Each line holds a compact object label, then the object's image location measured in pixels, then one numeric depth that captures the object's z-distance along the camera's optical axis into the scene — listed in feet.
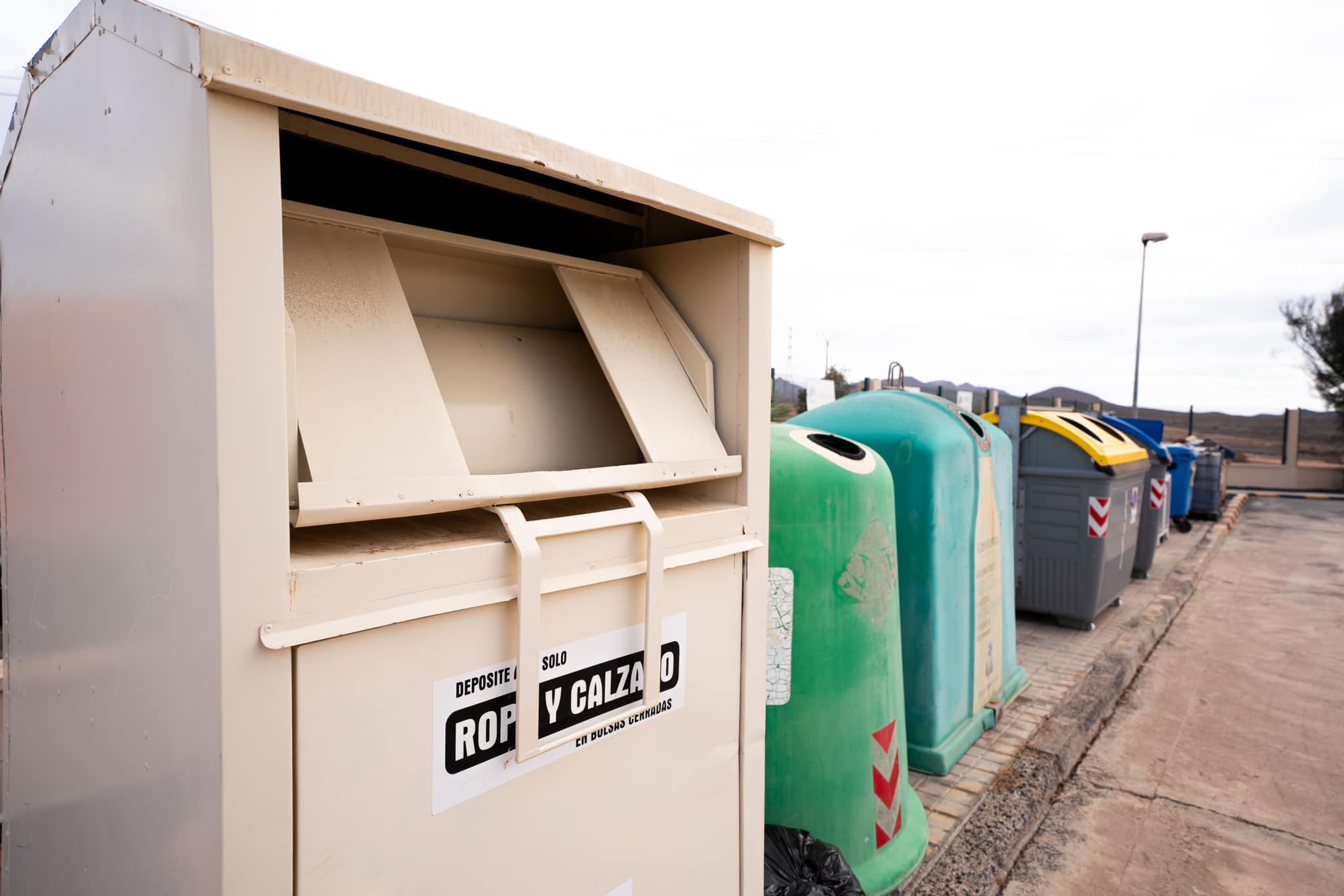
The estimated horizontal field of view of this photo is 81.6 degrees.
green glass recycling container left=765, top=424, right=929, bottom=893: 8.28
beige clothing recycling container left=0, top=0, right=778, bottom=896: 3.34
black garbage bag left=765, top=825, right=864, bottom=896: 7.26
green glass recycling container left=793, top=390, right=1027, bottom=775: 11.35
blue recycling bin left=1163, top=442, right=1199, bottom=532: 38.50
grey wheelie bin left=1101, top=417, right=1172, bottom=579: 26.55
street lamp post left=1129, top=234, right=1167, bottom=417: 49.71
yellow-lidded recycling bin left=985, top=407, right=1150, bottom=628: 19.22
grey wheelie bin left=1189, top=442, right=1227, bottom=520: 43.88
